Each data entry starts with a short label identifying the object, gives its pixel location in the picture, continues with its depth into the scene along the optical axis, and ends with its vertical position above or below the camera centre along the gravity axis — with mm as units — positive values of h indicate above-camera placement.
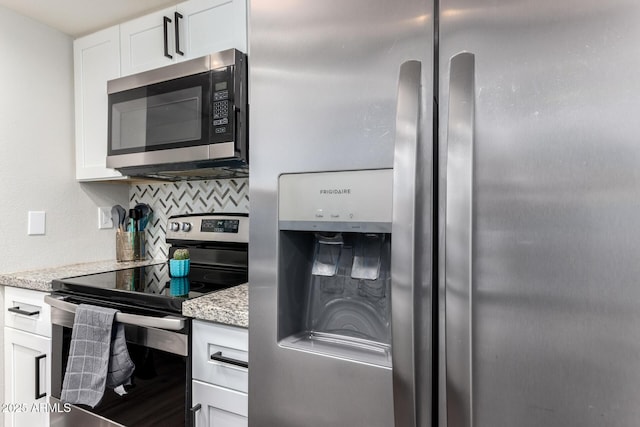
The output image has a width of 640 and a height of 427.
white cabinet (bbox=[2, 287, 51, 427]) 1459 -625
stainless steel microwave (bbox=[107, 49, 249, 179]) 1366 +414
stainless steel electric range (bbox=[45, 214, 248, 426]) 1103 -400
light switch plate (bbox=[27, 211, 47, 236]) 1713 -37
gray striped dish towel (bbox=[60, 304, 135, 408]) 1177 -498
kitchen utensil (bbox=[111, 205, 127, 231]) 2107 +2
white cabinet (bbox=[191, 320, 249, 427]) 1000 -477
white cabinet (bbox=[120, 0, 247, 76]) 1431 +809
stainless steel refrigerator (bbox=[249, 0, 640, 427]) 535 +13
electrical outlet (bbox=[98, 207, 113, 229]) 2047 -16
